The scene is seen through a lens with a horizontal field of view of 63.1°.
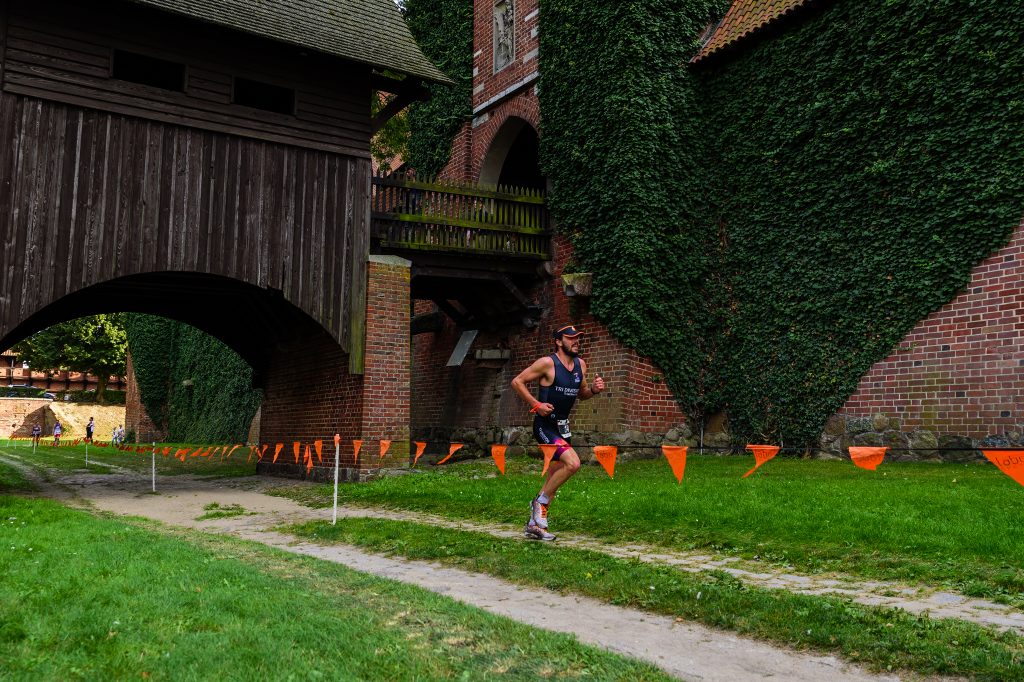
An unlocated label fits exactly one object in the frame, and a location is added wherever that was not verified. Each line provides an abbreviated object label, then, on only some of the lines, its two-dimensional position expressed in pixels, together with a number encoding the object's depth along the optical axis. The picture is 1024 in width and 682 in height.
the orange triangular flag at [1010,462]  6.31
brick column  15.55
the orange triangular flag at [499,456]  11.59
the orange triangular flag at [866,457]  9.39
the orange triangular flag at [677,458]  10.03
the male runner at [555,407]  7.52
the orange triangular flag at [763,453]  10.13
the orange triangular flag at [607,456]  10.80
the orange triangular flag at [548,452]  7.61
